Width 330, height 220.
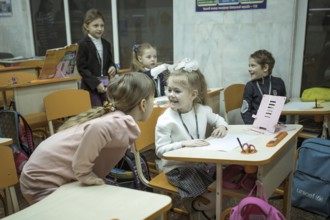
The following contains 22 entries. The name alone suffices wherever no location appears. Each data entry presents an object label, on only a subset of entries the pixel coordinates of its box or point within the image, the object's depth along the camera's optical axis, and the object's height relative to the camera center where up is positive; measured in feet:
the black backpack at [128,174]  6.58 -2.79
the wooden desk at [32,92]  9.66 -1.78
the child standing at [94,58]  10.43 -0.87
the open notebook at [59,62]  10.74 -1.02
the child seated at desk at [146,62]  10.33 -1.00
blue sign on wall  10.43 +0.71
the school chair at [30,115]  10.06 -2.45
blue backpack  7.50 -3.38
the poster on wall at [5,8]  18.22 +1.23
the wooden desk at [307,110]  8.73 -2.16
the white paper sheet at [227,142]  5.38 -1.87
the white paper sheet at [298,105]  9.18 -2.15
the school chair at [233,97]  10.00 -2.05
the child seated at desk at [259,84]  9.89 -1.64
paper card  5.93 -1.52
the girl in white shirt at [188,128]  5.76 -1.84
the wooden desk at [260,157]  4.84 -1.87
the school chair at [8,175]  5.03 -2.08
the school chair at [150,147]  6.06 -2.18
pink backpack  4.86 -2.59
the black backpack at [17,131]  8.49 -2.48
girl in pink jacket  4.11 -1.41
